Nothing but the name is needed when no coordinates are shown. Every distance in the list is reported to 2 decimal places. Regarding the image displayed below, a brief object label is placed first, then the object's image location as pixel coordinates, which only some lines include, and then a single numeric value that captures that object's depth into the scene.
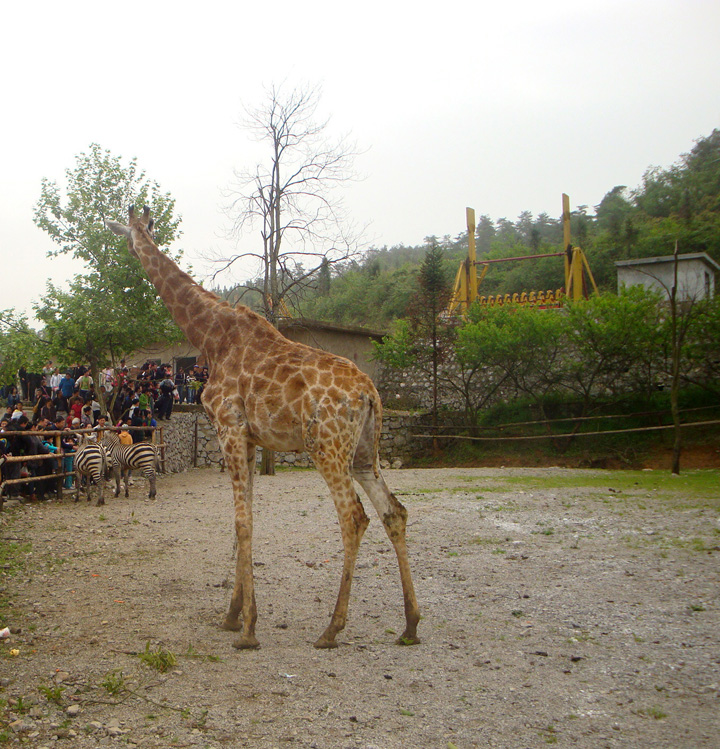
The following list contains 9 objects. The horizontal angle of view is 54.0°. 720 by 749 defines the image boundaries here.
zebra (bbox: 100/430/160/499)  14.35
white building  24.84
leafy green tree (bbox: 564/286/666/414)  21.41
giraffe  5.38
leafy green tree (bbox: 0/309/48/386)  17.52
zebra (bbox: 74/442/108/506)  13.40
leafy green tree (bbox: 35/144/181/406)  18.16
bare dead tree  18.27
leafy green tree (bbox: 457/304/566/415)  22.84
